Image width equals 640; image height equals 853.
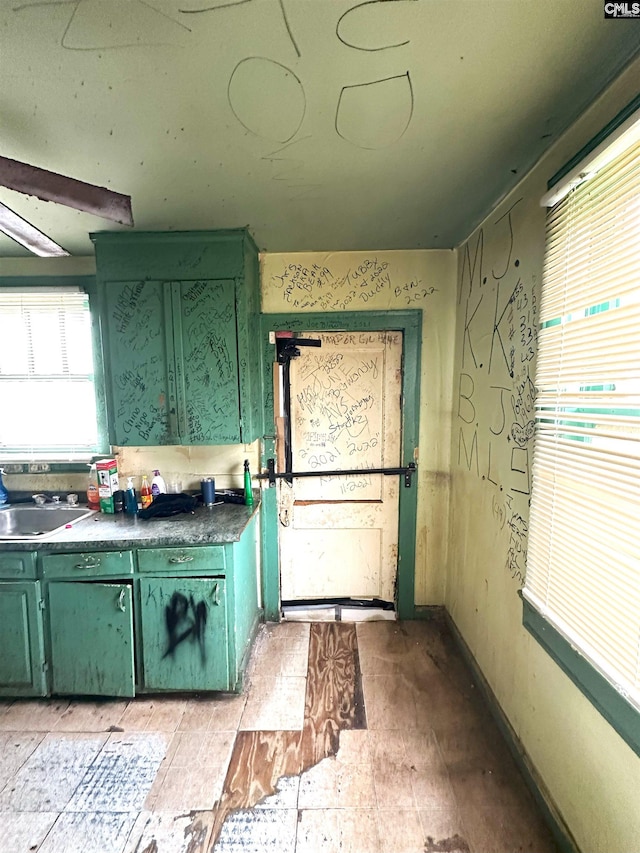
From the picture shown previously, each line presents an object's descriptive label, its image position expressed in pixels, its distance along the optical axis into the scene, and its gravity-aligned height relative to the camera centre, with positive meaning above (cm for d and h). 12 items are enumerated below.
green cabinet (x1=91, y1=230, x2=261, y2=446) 200 +37
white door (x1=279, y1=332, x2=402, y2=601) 238 -46
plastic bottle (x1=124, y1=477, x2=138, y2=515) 212 -60
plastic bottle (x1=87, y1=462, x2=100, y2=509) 222 -59
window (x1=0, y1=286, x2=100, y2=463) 231 +16
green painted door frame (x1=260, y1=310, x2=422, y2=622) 232 -12
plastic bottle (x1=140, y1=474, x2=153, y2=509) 219 -58
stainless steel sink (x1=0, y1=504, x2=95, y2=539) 223 -74
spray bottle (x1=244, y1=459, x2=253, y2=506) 225 -57
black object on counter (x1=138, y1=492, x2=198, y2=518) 202 -61
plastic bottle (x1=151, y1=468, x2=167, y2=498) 223 -53
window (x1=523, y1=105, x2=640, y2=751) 97 -12
